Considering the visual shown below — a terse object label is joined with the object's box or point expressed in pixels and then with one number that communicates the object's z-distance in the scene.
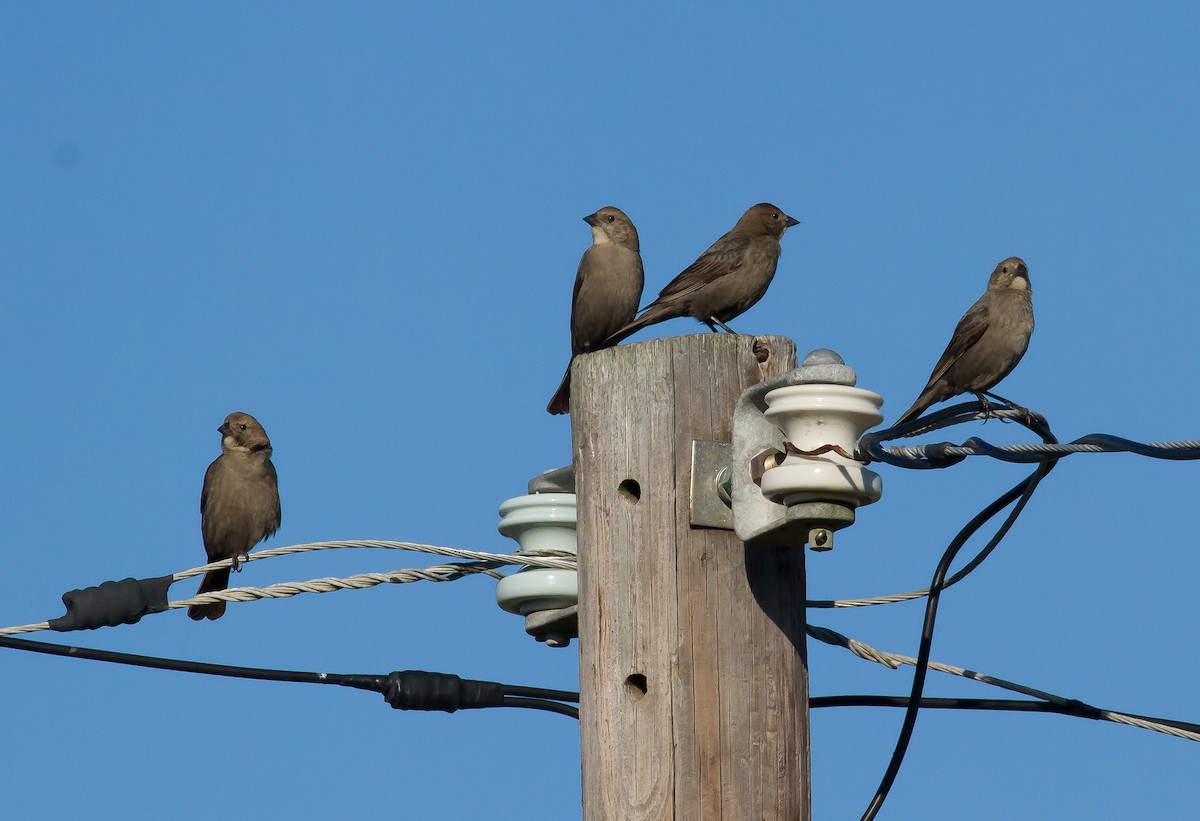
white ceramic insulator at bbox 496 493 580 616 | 10.36
